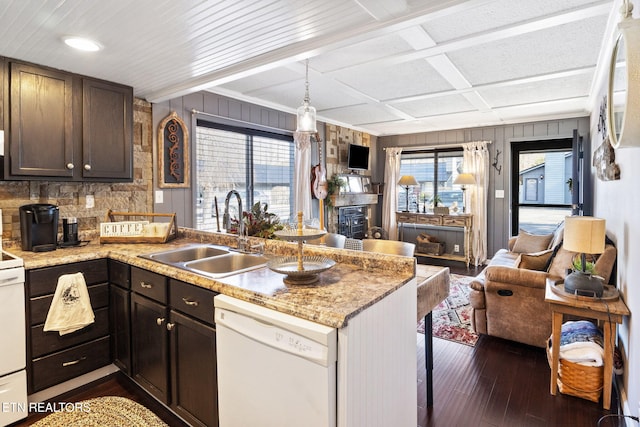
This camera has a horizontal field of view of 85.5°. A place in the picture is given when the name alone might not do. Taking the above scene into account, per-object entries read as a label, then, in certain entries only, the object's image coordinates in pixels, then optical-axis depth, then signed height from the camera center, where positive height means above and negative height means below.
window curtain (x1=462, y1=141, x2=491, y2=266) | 5.95 +0.08
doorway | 5.52 +0.33
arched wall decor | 3.39 +0.54
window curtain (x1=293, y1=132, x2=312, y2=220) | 4.95 +0.44
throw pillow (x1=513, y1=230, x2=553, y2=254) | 4.17 -0.48
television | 6.07 +0.86
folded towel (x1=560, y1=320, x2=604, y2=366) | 2.19 -0.93
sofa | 2.72 -0.76
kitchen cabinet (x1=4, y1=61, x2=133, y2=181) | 2.36 +0.60
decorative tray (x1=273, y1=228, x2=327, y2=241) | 1.57 -0.14
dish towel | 2.12 -0.63
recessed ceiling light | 2.09 +1.01
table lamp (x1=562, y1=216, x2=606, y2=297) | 2.17 -0.26
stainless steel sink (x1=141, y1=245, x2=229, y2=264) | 2.45 -0.34
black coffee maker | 2.40 -0.14
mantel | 5.65 +0.11
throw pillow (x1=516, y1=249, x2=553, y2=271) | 2.95 -0.49
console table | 5.89 -0.30
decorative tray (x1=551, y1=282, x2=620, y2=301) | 2.16 -0.58
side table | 2.04 -0.67
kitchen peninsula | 1.23 -0.41
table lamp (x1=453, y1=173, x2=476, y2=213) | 5.81 +0.43
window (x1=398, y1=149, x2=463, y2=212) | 6.47 +0.53
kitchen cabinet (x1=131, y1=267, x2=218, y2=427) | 1.68 -0.76
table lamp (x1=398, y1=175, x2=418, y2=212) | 6.47 +0.45
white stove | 1.93 -0.78
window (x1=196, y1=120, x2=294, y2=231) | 3.85 +0.45
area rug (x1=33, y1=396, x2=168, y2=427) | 1.98 -1.24
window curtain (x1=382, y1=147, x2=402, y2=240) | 6.84 +0.29
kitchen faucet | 2.36 -0.14
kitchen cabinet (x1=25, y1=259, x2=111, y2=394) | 2.08 -0.84
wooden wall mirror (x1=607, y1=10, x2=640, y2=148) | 1.20 +0.44
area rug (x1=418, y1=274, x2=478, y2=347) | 3.09 -1.14
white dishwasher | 1.19 -0.62
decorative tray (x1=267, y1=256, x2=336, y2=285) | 1.59 -0.30
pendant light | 3.13 +0.80
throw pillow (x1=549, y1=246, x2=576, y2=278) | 2.67 -0.47
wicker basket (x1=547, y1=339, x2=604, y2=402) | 2.16 -1.12
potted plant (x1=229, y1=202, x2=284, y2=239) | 2.56 -0.13
